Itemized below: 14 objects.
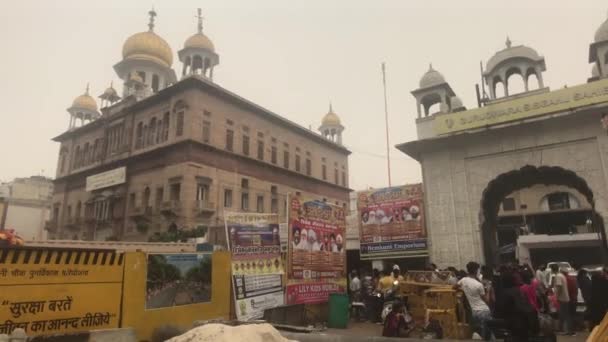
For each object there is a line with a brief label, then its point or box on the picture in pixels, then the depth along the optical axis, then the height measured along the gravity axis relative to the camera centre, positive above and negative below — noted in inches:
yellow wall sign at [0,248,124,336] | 265.6 -20.8
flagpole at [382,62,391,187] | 1162.6 +301.8
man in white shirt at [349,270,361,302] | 530.3 -41.7
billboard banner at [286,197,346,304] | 447.5 +6.3
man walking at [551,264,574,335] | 376.5 -44.4
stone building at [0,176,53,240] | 1959.9 +273.3
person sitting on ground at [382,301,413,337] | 352.2 -58.9
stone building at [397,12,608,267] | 518.0 +140.9
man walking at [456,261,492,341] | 299.9 -36.2
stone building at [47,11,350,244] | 1119.6 +321.6
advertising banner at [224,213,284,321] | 401.1 -5.6
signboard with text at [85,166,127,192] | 1262.3 +253.4
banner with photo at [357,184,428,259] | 597.3 +49.6
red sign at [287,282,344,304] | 441.7 -39.8
